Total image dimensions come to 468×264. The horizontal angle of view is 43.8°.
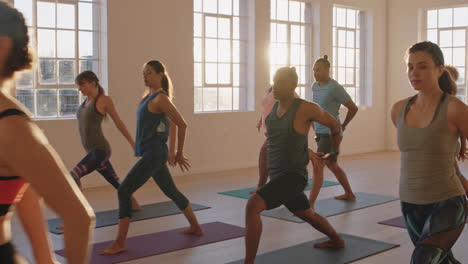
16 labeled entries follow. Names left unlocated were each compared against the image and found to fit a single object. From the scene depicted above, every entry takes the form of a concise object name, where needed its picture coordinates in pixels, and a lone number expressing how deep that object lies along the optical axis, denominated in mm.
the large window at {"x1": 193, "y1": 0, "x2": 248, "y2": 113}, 8516
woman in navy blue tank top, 4102
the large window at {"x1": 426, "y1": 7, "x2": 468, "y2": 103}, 10773
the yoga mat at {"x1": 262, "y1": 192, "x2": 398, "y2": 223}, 5457
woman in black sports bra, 1028
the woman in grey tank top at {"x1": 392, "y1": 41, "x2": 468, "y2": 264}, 2355
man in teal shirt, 5621
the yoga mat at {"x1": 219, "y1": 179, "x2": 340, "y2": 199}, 6514
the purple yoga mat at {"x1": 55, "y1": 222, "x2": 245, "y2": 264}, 4082
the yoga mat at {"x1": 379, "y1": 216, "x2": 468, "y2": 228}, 5048
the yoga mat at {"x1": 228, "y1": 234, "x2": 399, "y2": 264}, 3959
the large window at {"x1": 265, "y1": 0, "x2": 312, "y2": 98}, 9500
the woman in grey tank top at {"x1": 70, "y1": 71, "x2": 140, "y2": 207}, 5066
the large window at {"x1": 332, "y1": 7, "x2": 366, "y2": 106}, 10773
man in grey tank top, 3492
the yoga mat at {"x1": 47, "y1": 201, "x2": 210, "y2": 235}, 5086
